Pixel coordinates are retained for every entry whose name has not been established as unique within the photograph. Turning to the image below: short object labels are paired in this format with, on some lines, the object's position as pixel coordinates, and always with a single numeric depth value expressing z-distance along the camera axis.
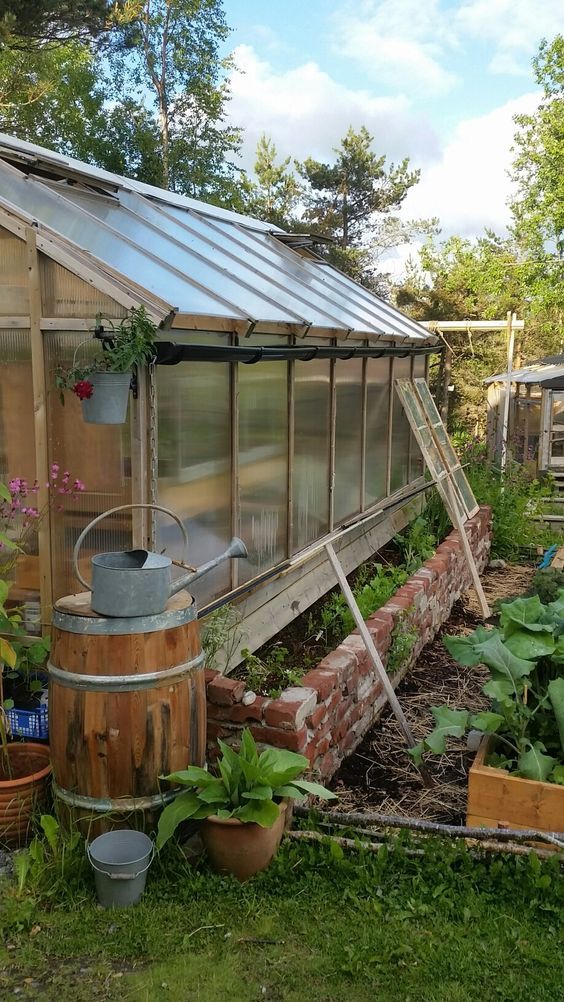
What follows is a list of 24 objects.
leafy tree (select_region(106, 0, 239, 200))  22.50
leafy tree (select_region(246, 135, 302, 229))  28.61
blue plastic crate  3.84
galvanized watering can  3.20
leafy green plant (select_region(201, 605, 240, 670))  4.38
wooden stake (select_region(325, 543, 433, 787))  4.57
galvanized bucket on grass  3.03
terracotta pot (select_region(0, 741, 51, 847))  3.45
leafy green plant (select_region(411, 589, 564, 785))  3.70
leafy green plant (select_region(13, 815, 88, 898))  3.14
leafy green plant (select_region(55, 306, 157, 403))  3.52
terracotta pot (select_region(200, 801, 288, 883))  3.19
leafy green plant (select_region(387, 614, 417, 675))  5.51
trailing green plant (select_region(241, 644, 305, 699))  4.53
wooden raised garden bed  3.54
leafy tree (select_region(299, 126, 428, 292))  28.75
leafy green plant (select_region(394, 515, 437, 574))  7.23
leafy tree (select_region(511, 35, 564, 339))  18.67
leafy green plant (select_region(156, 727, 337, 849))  3.17
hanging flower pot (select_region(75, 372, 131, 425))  3.52
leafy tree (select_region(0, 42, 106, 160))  21.64
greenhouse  3.81
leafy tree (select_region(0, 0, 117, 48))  15.44
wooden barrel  3.20
